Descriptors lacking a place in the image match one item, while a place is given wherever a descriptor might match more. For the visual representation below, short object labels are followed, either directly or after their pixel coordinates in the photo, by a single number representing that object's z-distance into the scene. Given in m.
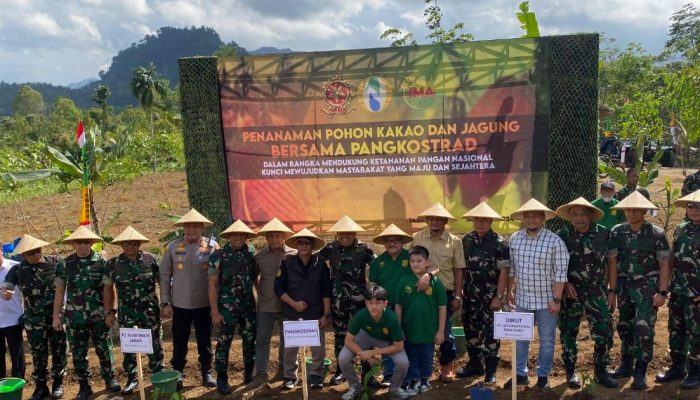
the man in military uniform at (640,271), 4.86
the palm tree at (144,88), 44.91
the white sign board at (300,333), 4.80
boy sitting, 4.79
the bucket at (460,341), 6.13
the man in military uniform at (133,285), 5.29
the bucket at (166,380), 5.06
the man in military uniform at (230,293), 5.32
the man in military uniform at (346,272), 5.38
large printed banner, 7.11
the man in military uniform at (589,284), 4.92
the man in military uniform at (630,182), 7.53
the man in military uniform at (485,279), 5.20
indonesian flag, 7.71
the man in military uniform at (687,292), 4.76
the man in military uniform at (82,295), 5.27
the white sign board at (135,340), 4.91
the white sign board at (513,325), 4.56
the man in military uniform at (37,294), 5.36
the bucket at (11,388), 4.97
